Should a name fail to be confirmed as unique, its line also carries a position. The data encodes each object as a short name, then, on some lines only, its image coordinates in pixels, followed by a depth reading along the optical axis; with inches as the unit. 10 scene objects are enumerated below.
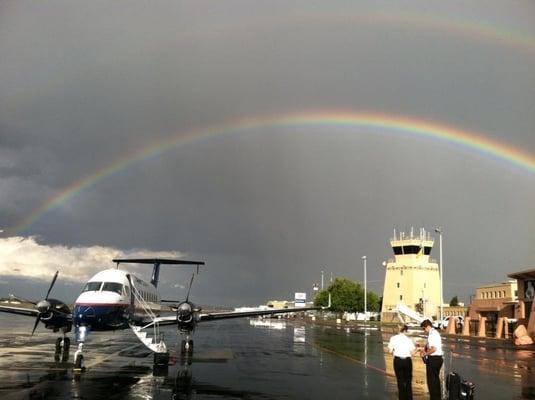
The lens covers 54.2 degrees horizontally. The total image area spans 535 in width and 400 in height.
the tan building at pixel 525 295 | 2202.3
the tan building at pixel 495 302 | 2602.6
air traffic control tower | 4534.5
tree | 5064.0
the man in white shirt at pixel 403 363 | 506.0
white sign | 7079.2
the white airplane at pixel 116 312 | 878.4
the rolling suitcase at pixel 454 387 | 529.3
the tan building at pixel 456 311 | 3491.9
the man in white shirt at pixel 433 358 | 502.0
